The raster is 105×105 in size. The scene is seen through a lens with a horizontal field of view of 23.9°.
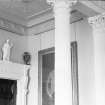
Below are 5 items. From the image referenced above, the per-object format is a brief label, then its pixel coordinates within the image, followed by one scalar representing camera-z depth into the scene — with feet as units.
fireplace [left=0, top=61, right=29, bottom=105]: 21.35
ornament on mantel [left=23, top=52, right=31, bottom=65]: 22.74
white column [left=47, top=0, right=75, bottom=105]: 12.68
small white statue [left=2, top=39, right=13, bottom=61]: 20.84
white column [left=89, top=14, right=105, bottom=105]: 16.31
